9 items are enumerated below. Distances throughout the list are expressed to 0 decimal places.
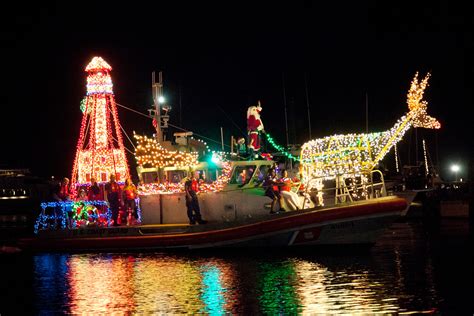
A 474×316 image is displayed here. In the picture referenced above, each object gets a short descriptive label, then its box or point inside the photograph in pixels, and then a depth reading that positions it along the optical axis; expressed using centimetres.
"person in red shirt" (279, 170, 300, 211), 2097
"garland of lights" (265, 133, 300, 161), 2282
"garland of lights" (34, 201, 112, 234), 2327
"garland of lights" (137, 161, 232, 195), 2175
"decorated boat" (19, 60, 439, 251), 2006
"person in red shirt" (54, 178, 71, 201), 2355
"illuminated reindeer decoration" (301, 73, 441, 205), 2039
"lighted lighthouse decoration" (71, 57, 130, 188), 2612
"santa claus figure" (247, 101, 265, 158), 2211
